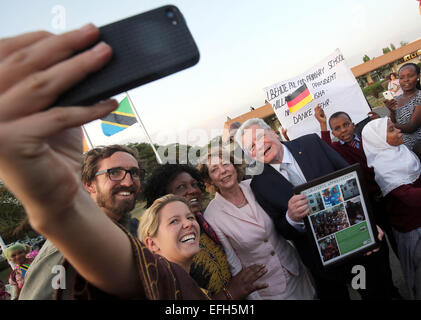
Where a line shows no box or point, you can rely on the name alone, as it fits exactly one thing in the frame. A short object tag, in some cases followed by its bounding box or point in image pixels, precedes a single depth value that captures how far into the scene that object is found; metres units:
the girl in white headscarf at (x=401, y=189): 2.16
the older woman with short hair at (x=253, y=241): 2.14
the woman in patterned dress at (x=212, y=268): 1.88
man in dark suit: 2.23
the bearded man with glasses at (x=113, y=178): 2.01
